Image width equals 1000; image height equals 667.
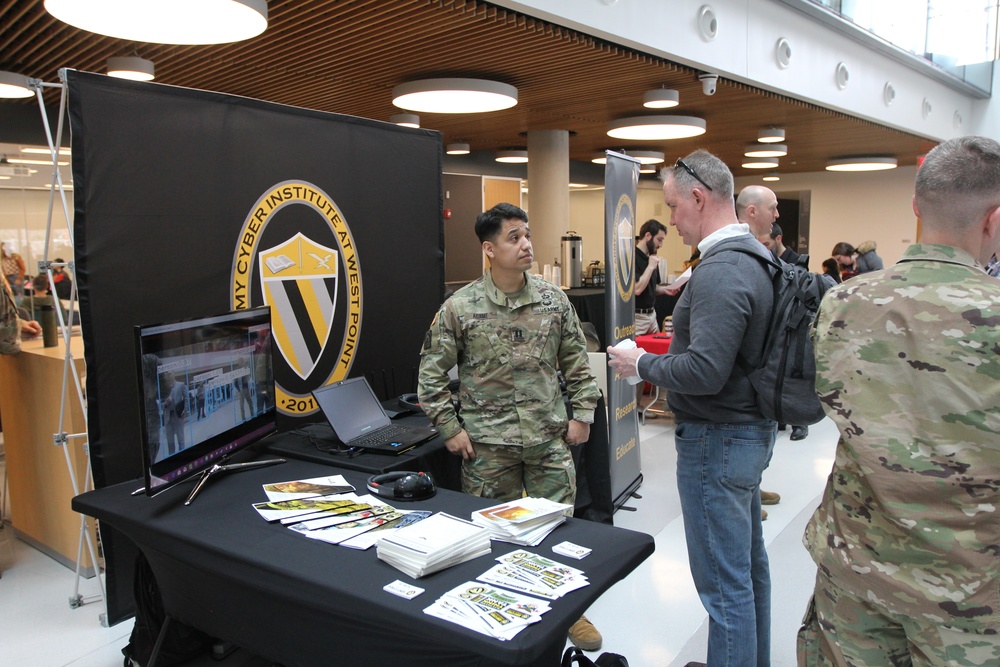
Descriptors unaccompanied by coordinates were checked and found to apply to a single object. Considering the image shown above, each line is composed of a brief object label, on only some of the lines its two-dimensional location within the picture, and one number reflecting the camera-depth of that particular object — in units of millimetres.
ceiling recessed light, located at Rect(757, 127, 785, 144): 9211
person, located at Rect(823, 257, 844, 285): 7929
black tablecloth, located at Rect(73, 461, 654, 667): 1395
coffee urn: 7932
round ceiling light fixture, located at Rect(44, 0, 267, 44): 2818
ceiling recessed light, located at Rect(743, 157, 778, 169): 12811
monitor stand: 2078
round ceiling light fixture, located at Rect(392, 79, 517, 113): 5543
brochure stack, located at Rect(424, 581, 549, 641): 1330
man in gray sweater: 1848
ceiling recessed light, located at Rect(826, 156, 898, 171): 12609
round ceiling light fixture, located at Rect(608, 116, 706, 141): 7555
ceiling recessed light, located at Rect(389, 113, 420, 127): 7386
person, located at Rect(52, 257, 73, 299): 6527
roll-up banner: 3846
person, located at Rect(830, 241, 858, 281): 7383
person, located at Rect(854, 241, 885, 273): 7109
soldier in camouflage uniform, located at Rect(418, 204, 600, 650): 2506
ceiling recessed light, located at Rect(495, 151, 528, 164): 10914
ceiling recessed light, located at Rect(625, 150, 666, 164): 10523
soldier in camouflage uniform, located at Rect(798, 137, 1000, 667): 1224
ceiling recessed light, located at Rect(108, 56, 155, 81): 4809
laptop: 2570
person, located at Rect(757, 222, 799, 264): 4052
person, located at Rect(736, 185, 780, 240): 3023
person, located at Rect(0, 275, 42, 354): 3395
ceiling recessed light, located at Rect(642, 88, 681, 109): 6371
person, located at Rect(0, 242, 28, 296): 6439
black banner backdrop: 2342
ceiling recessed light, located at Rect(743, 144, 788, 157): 11062
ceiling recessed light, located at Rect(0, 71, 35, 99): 4887
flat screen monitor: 1898
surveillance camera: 5973
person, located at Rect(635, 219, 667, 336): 5914
